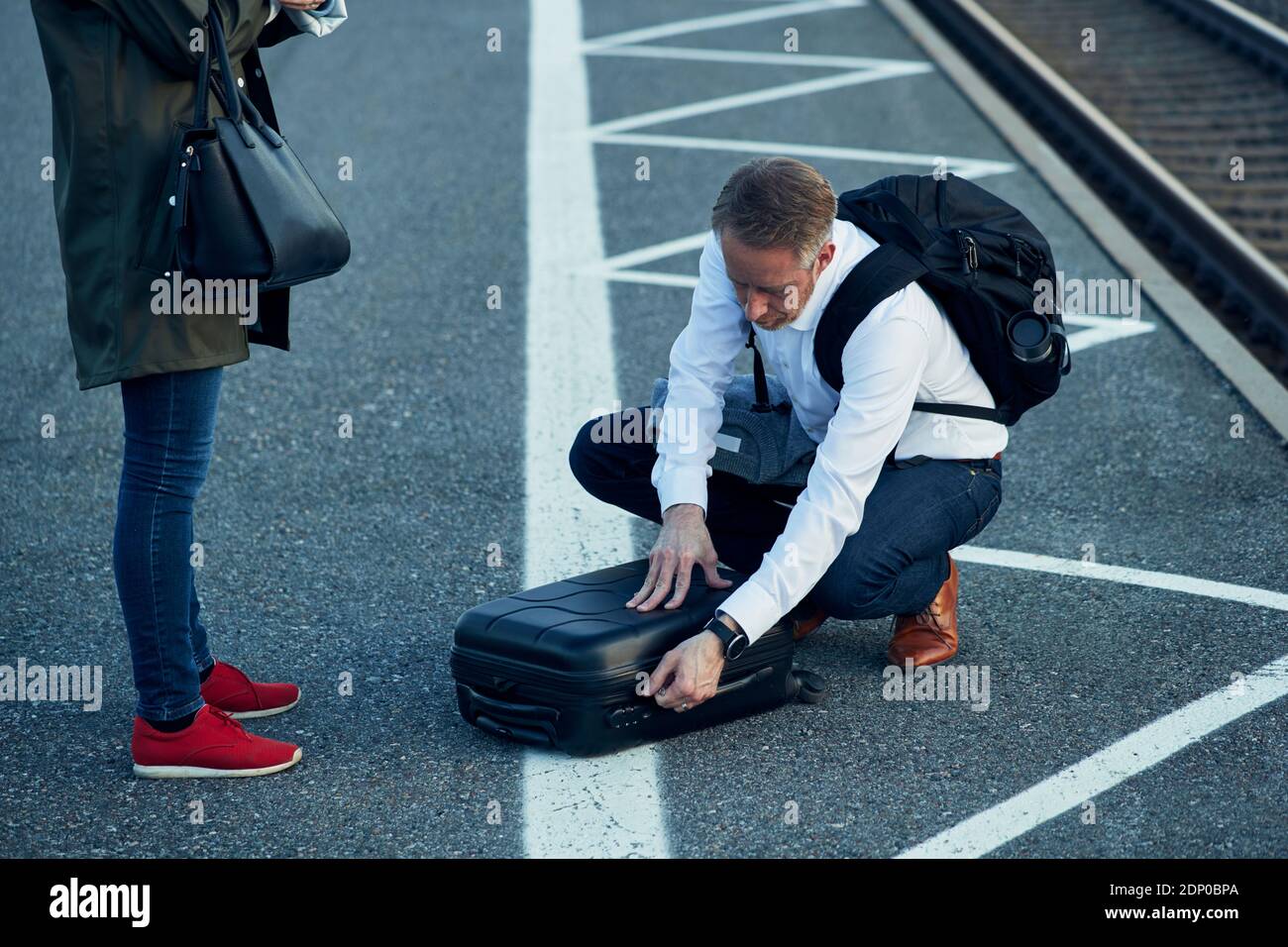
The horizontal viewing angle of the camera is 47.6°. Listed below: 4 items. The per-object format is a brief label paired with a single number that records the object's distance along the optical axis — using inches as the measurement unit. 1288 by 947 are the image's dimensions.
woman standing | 114.6
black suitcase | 127.9
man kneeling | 129.0
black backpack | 135.0
